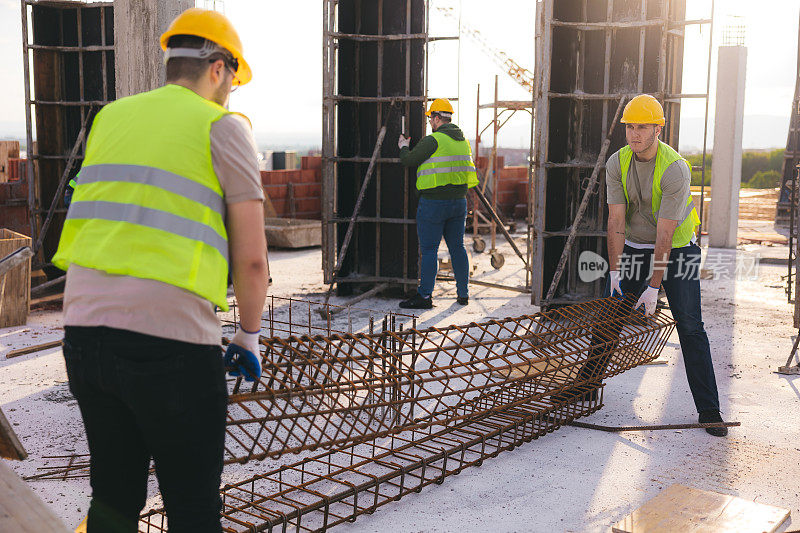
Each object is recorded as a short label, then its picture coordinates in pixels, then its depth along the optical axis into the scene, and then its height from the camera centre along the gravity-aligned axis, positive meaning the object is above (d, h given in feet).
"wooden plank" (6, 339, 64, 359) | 22.04 -5.29
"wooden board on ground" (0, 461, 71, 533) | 8.13 -3.72
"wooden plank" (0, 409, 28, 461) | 10.27 -3.70
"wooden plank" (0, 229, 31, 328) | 25.79 -4.26
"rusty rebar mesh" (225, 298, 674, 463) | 10.55 -3.42
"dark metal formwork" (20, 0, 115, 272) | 35.22 +3.63
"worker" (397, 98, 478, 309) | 29.04 -0.59
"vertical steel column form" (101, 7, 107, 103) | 35.14 +5.65
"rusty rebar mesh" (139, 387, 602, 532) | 12.32 -5.49
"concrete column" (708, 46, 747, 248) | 48.08 +1.49
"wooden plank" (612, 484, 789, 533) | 11.66 -5.26
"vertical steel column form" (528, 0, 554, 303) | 26.43 +1.11
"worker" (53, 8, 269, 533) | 7.05 -0.93
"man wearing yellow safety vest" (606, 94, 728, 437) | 16.53 -1.13
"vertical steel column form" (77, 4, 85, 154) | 35.39 +5.60
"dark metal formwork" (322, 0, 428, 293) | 32.35 +1.63
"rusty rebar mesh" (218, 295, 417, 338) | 26.30 -5.33
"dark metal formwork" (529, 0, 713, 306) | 27.09 +2.68
